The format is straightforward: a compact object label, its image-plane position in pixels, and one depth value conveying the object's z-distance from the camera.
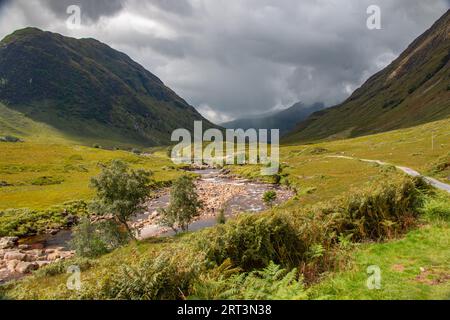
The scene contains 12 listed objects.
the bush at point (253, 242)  16.20
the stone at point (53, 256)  46.42
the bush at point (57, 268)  29.80
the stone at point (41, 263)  42.95
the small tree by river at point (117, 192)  45.75
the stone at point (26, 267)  41.72
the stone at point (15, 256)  46.09
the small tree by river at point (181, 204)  50.59
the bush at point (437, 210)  22.38
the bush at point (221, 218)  50.31
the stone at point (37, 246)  52.94
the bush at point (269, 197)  69.19
